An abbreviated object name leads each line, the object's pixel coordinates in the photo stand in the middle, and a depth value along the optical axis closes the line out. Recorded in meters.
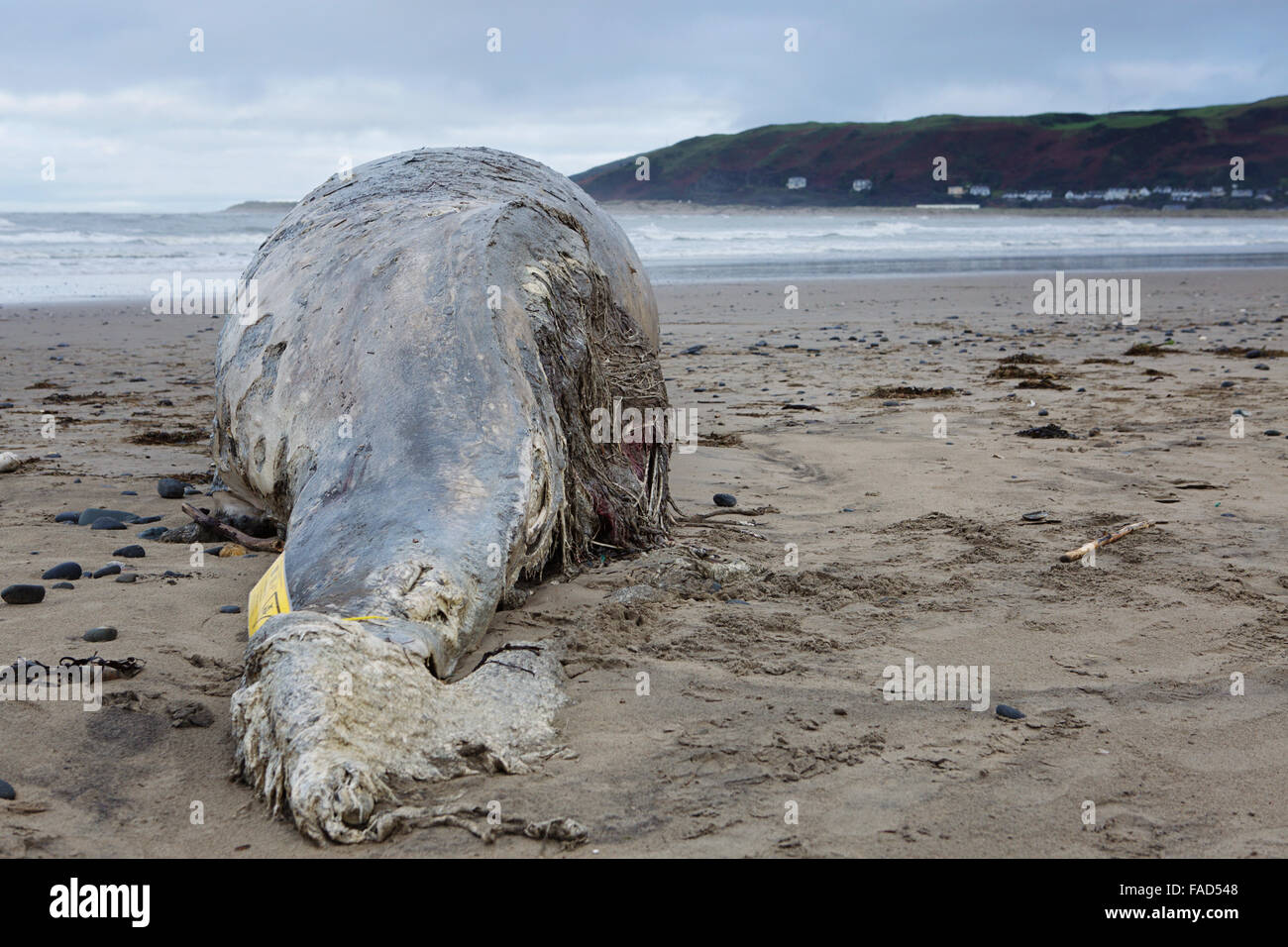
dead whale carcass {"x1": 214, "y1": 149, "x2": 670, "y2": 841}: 2.19
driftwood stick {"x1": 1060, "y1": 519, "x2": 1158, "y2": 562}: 3.86
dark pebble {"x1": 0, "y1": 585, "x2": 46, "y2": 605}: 3.29
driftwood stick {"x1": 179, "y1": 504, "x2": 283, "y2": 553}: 3.95
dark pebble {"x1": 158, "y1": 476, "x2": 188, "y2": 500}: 4.92
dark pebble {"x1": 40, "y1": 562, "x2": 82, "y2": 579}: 3.57
